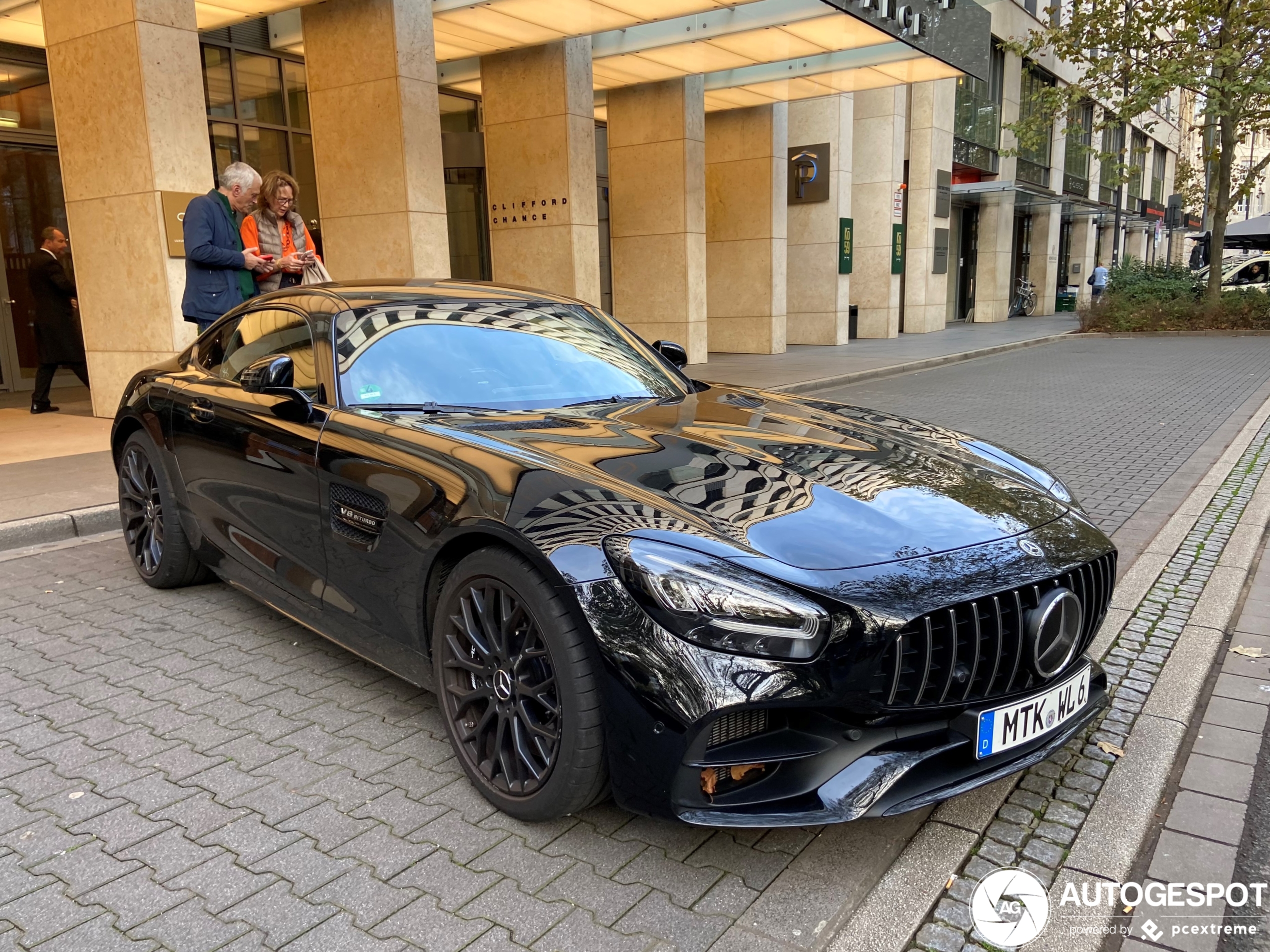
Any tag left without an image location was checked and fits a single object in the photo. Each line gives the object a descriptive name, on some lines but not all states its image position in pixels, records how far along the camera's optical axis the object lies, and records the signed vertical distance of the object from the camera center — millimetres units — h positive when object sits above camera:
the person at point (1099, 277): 32719 -501
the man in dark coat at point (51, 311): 10250 -195
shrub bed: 23031 -1115
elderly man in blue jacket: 6473 +244
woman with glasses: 6527 +379
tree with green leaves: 20375 +4295
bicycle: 34719 -1279
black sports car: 2258 -774
